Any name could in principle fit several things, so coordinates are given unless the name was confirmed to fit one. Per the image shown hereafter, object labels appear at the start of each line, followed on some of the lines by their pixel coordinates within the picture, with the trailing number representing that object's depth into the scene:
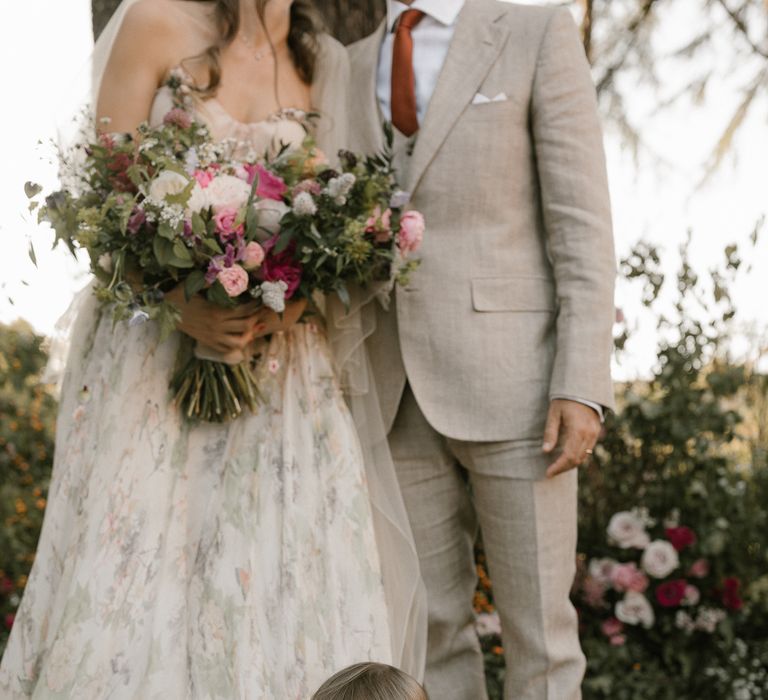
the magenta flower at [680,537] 4.05
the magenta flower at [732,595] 3.98
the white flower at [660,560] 4.00
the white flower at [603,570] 4.11
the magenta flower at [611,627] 4.02
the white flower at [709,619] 3.97
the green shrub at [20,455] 4.69
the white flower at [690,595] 4.02
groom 2.74
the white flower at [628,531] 4.07
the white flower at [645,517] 4.14
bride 2.55
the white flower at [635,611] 3.98
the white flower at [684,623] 4.00
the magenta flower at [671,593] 3.99
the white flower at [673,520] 4.17
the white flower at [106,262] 2.51
